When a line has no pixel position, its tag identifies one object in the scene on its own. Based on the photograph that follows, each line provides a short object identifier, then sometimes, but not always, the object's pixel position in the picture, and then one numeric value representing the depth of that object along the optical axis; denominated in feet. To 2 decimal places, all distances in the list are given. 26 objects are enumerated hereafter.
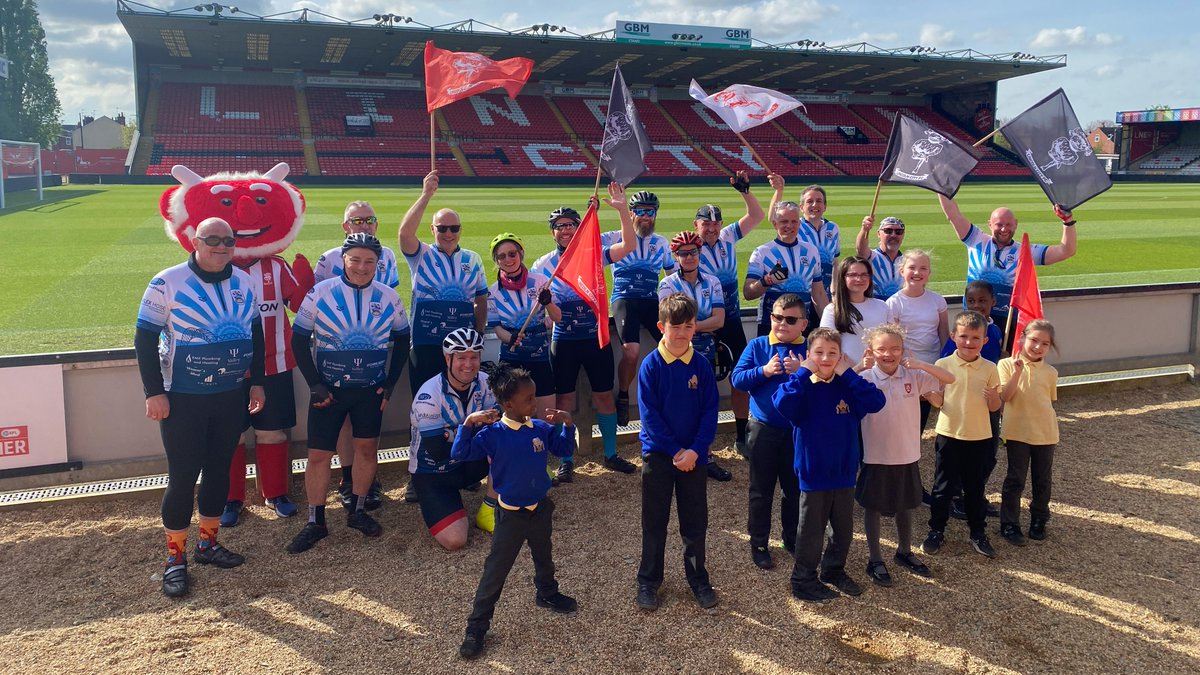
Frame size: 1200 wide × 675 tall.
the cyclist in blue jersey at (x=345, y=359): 15.79
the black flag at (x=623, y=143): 19.30
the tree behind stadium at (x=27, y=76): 143.33
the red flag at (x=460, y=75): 19.45
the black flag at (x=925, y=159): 20.22
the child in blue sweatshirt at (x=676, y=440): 13.25
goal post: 81.30
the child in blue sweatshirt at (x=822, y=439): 13.26
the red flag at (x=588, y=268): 16.47
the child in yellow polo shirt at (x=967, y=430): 15.34
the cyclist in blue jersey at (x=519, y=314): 18.03
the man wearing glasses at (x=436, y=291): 17.84
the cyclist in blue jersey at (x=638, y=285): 19.83
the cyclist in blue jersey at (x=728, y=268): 20.41
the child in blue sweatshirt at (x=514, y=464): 12.44
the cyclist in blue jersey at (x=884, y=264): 20.35
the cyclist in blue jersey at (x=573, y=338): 18.88
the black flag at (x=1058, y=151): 19.90
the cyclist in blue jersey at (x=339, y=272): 17.62
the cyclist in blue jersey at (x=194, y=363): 13.78
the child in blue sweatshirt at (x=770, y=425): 13.79
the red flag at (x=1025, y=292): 18.22
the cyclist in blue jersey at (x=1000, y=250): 19.95
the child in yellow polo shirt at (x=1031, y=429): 15.80
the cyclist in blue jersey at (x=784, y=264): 19.90
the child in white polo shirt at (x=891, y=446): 14.34
